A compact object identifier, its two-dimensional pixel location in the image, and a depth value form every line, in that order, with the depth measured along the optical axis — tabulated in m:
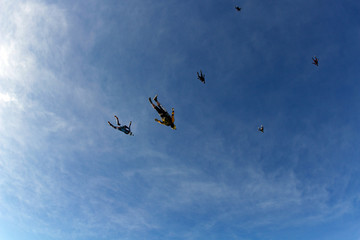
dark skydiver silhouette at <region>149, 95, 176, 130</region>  17.76
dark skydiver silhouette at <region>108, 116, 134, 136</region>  19.30
